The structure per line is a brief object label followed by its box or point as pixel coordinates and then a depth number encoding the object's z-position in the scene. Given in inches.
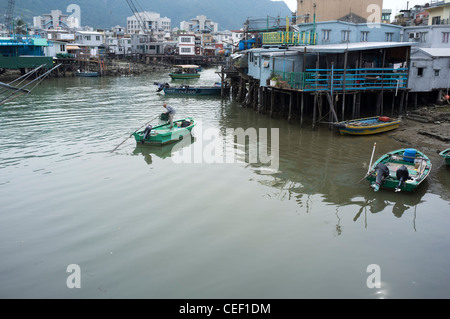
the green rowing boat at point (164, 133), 840.3
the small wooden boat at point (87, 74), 2620.6
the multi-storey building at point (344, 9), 1485.0
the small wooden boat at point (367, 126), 885.8
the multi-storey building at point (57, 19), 5167.3
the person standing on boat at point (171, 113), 923.4
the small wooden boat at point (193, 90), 1771.7
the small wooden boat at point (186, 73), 2508.6
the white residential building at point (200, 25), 5910.4
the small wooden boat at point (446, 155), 663.5
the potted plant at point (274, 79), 1091.8
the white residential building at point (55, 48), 2629.7
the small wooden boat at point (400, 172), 566.9
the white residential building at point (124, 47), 4439.0
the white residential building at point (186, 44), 3766.2
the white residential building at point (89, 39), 3543.8
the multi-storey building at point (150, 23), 5654.5
